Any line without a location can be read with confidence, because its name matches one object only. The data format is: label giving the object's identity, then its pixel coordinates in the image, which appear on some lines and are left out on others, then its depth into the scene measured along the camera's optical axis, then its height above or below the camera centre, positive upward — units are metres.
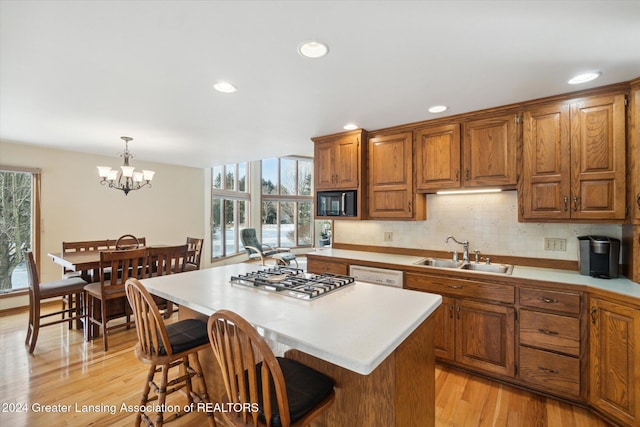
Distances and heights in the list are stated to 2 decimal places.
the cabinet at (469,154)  2.53 +0.60
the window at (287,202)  8.42 +0.40
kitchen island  1.05 -0.48
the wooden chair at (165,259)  3.24 -0.56
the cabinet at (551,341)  2.02 -0.95
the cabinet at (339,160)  3.34 +0.69
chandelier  3.56 +0.56
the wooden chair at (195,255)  4.13 -0.61
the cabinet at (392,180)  3.07 +0.41
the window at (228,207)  6.96 +0.21
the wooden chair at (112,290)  2.89 -0.81
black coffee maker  2.13 -0.32
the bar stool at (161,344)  1.49 -0.74
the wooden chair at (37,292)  2.86 -0.84
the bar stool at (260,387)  1.00 -0.72
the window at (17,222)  3.99 -0.11
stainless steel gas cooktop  1.63 -0.44
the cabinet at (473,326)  2.25 -0.95
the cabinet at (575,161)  2.11 +0.44
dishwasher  2.74 -0.62
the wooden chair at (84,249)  3.42 -0.50
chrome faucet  2.87 -0.37
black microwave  3.34 +0.15
